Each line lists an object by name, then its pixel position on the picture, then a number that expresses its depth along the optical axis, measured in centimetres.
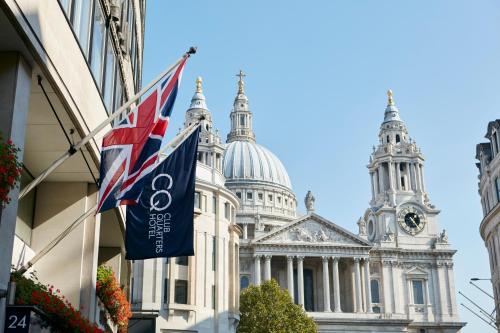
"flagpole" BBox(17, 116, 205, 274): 1364
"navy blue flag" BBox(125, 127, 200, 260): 1602
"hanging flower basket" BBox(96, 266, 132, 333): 2117
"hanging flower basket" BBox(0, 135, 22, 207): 1034
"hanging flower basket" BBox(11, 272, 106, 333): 1282
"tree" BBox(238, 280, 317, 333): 7031
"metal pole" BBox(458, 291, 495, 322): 5091
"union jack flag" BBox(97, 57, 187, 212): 1404
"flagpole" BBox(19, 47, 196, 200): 1270
